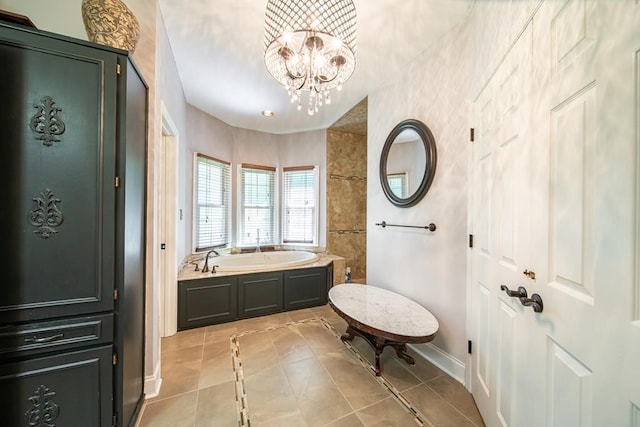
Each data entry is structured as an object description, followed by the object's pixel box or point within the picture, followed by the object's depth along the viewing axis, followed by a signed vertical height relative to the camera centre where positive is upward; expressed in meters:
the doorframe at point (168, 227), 2.35 -0.16
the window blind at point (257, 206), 4.12 +0.11
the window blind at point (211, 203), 3.38 +0.13
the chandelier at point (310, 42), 1.47 +1.10
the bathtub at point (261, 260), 3.01 -0.73
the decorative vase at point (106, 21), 1.18 +0.97
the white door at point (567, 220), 0.59 -0.01
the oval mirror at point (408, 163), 2.08 +0.51
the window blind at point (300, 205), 4.26 +0.14
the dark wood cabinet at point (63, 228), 0.95 -0.08
